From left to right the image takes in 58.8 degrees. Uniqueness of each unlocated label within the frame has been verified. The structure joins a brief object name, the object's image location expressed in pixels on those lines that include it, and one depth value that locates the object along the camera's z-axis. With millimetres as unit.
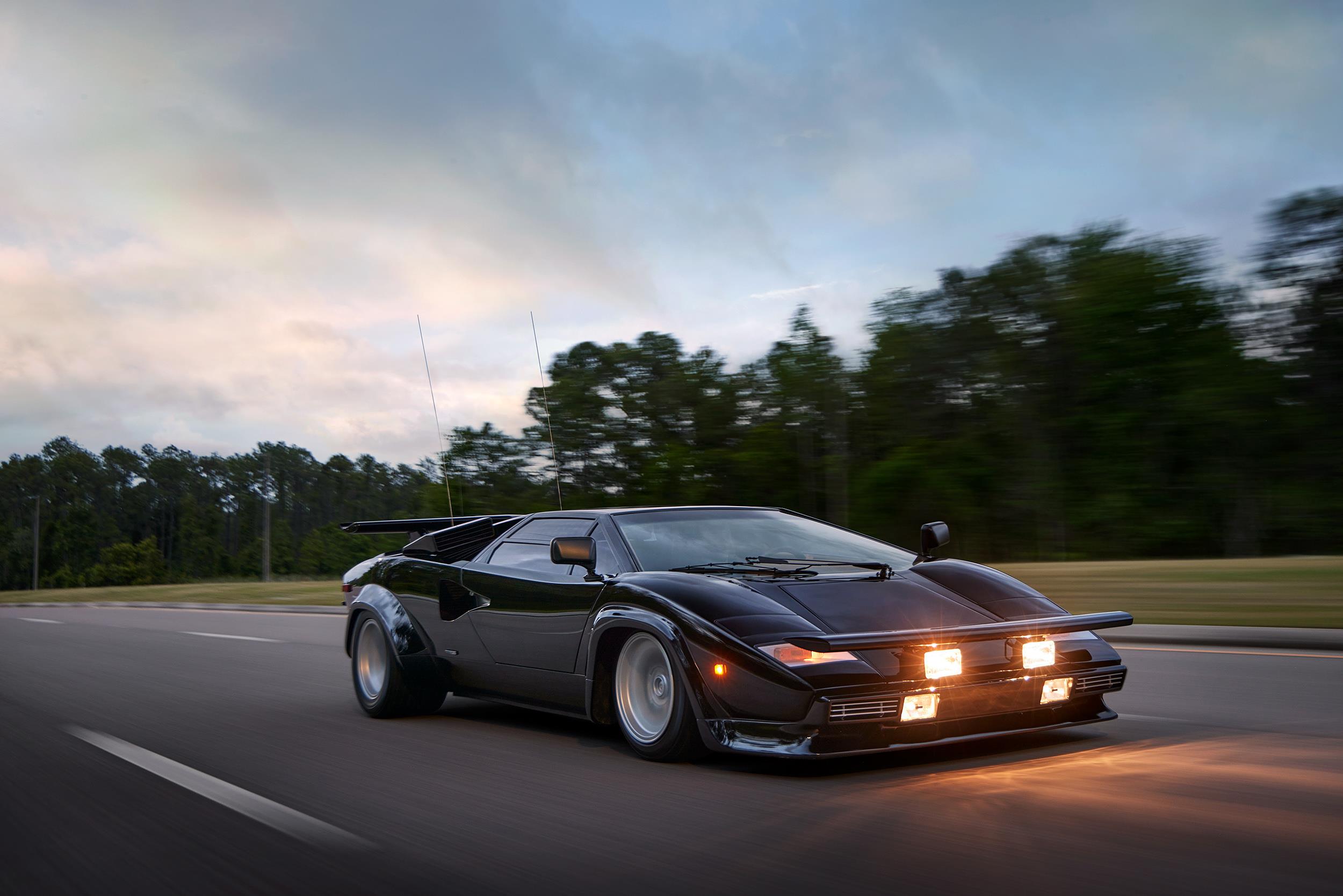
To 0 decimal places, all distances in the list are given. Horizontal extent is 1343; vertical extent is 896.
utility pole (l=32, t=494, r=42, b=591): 102375
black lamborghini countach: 4578
